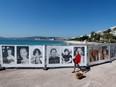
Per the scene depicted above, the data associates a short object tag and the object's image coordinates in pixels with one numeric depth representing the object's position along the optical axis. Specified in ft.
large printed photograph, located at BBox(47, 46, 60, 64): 17.32
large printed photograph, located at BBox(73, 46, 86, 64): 17.69
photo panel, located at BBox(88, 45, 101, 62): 18.66
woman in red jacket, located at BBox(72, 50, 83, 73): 16.38
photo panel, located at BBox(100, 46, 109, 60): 20.47
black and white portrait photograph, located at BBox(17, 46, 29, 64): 17.20
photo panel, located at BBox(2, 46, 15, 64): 17.24
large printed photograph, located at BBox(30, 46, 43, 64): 17.27
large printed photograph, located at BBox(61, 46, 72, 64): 17.60
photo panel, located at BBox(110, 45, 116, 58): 22.38
